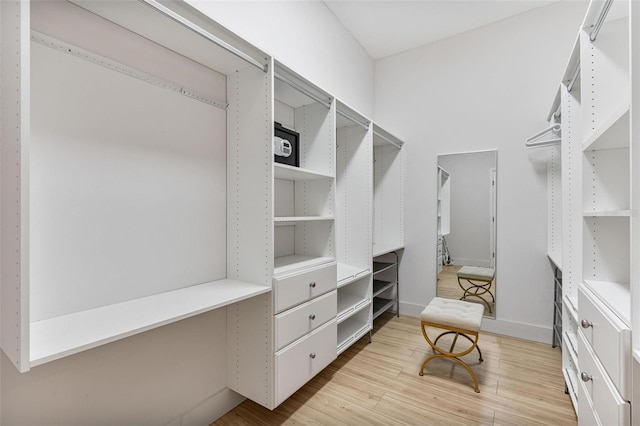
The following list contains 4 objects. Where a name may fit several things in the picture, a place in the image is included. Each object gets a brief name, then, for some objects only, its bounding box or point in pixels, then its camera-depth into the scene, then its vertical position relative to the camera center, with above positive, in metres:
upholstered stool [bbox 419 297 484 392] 1.97 -0.74
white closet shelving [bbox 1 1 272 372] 0.86 +0.18
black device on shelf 1.85 +0.44
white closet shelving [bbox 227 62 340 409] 1.61 -0.40
